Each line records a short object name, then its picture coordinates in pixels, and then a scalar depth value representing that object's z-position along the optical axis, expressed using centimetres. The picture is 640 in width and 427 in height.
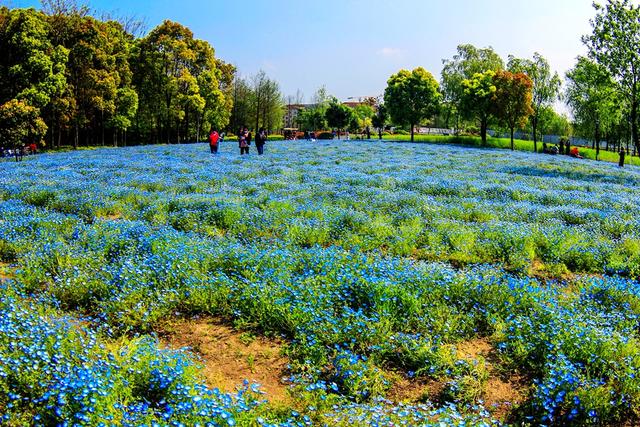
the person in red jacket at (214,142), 3200
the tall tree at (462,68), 7075
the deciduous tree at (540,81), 5778
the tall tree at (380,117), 8960
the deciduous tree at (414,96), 6588
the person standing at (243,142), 3200
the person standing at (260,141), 3284
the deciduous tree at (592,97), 3209
